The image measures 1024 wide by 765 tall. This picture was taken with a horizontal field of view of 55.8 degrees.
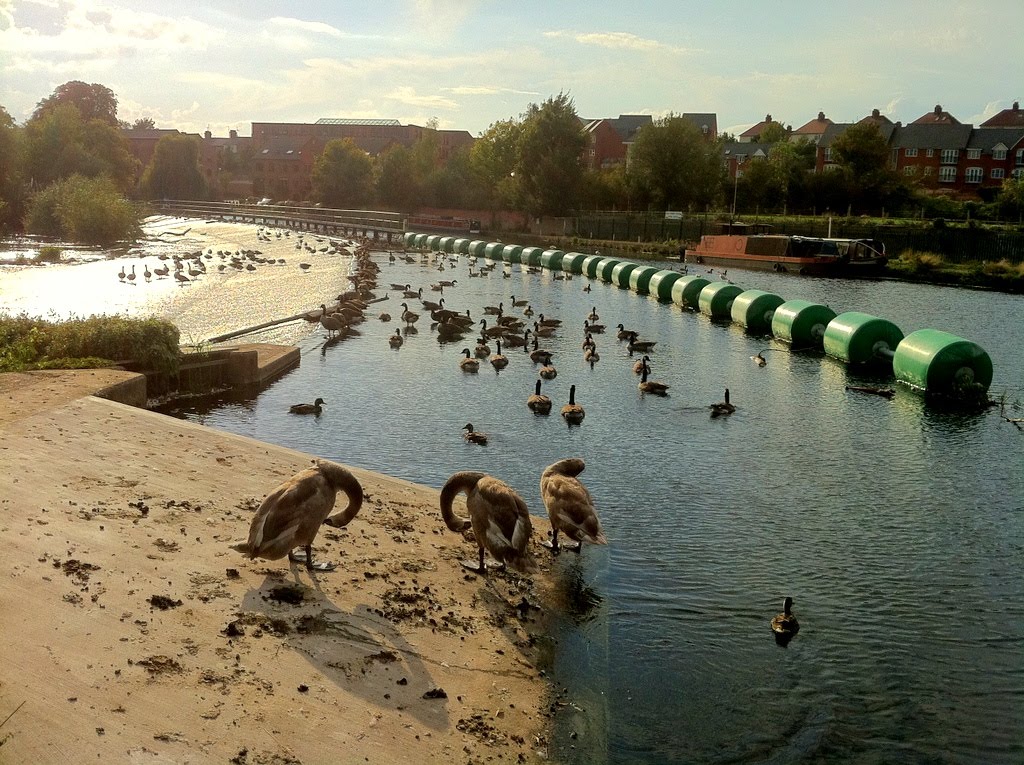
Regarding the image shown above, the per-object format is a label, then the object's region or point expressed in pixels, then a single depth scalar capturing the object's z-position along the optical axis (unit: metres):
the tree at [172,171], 145.38
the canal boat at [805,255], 63.53
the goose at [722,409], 23.79
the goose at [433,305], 41.94
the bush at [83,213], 77.69
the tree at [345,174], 126.94
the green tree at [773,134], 161.50
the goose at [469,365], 28.31
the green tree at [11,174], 83.06
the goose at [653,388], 26.02
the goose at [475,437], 20.02
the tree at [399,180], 122.31
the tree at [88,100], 135.88
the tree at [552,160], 101.62
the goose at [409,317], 37.56
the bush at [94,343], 20.80
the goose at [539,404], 23.17
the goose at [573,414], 22.45
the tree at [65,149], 94.31
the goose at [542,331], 35.51
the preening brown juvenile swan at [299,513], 10.04
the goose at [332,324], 34.53
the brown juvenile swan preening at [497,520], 11.03
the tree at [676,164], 97.62
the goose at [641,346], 33.00
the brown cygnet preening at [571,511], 12.35
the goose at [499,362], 28.98
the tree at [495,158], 117.88
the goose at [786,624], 11.67
